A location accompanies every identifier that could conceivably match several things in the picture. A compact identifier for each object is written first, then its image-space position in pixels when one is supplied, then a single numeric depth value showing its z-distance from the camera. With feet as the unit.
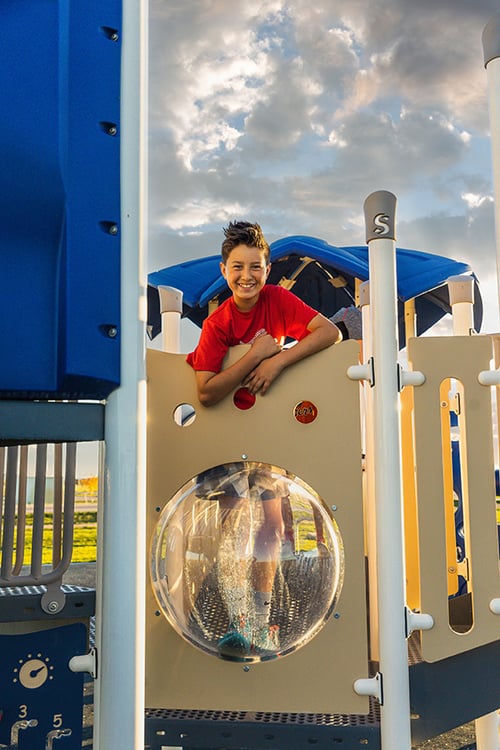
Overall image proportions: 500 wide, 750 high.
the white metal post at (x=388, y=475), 5.14
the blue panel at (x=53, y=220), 4.08
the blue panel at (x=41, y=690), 5.00
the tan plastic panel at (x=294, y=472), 5.52
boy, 5.61
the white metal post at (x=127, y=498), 4.00
